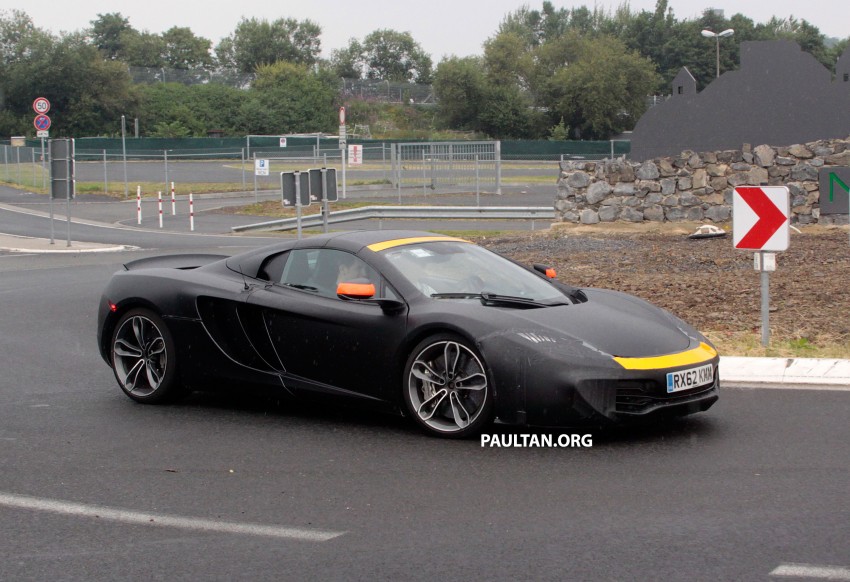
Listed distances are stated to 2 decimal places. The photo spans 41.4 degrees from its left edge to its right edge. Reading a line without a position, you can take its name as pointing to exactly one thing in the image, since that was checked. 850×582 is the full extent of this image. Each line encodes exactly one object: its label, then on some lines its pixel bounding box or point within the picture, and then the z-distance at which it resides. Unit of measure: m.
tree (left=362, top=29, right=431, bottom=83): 147.62
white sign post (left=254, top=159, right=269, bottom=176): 39.00
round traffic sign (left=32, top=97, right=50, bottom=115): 36.72
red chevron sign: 9.39
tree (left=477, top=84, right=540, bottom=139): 88.38
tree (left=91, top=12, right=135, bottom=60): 140.88
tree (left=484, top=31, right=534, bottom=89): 103.69
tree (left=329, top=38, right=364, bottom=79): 147.62
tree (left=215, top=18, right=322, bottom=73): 136.12
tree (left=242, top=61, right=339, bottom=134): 87.06
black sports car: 6.55
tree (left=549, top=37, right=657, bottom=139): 82.81
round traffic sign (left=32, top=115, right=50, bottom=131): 35.19
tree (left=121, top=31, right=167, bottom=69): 134.00
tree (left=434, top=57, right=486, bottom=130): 89.75
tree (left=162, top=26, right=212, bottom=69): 137.62
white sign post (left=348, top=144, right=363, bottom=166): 44.23
